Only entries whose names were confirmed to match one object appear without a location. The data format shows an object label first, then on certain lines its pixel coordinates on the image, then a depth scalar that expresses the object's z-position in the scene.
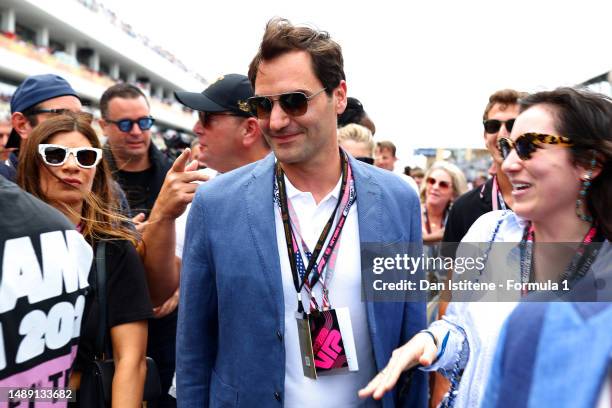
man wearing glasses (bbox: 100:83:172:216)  3.65
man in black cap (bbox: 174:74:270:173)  3.03
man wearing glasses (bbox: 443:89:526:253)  3.06
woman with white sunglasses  2.05
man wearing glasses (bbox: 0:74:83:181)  3.16
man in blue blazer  1.89
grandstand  30.27
